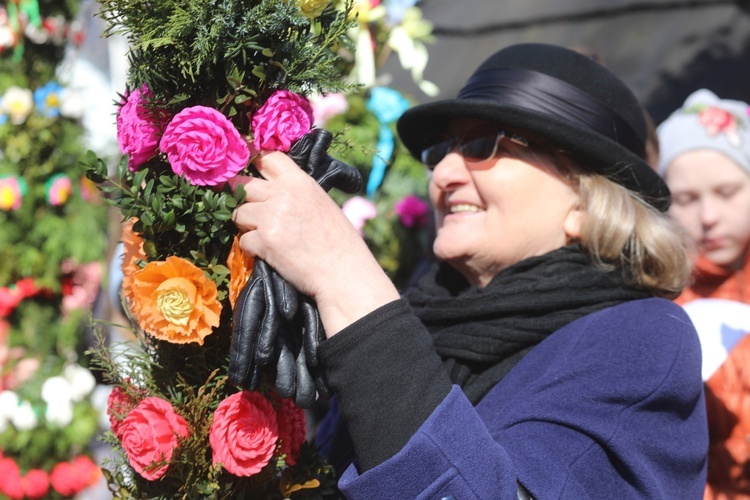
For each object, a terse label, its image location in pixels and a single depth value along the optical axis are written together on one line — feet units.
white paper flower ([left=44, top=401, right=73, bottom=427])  13.05
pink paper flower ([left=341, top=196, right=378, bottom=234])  10.46
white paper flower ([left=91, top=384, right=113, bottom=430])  13.70
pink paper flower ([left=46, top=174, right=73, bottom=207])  13.82
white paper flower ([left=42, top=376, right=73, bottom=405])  13.12
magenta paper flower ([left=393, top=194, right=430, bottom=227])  10.84
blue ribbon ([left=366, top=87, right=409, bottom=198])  10.58
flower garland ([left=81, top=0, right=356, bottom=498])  4.50
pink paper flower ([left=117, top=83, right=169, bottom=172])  4.67
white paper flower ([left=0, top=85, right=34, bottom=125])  13.65
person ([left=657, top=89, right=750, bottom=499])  7.52
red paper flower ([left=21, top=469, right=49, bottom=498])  12.89
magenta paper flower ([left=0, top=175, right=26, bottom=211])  13.51
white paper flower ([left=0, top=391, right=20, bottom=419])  12.98
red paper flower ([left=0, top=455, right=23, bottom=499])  12.78
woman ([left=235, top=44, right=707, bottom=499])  4.55
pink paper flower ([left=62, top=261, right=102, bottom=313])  14.26
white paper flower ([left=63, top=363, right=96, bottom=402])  13.37
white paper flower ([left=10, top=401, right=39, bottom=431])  12.93
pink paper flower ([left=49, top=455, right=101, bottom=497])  13.07
